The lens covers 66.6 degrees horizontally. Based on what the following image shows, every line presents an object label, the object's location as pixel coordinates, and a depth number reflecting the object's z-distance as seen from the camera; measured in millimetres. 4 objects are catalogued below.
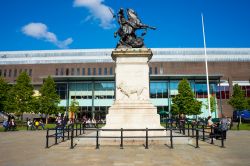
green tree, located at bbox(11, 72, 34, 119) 37727
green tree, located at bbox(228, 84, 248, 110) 45215
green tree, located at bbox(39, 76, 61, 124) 41566
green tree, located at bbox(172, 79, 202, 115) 40476
